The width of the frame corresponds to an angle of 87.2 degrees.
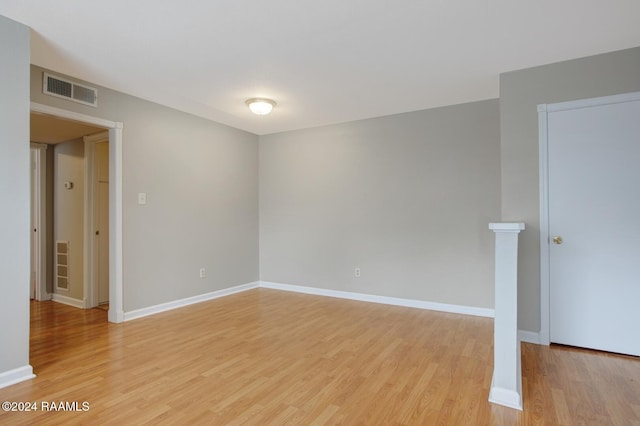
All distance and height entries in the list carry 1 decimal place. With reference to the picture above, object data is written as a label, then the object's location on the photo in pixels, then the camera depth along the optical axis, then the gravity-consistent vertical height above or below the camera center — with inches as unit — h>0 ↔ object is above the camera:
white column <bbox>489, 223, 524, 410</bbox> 82.0 -26.7
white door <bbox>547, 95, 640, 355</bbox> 109.9 -4.7
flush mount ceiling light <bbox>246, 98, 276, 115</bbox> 152.3 +49.5
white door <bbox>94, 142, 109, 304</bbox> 175.9 -3.8
